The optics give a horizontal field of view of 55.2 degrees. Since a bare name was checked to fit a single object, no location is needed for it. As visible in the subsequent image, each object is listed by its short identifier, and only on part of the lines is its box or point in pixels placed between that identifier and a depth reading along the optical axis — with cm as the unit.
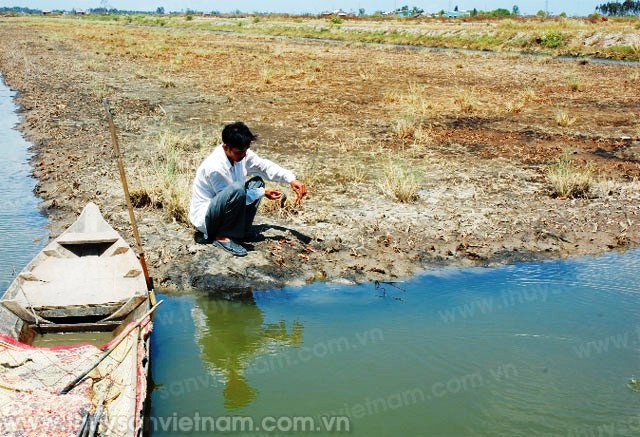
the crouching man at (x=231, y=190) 625
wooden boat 367
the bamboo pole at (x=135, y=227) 562
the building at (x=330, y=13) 10419
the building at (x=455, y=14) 8754
